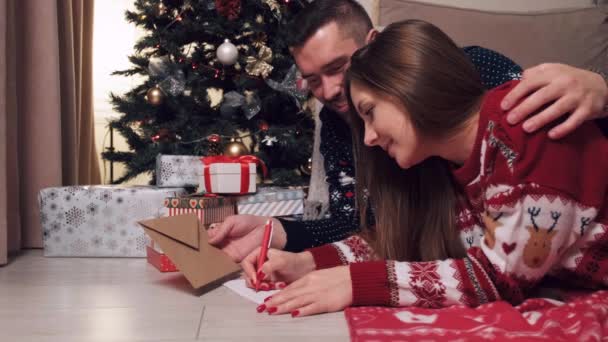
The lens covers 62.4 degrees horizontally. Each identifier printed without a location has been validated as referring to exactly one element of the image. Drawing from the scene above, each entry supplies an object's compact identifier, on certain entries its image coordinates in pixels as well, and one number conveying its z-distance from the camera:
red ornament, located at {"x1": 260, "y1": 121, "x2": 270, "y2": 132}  1.92
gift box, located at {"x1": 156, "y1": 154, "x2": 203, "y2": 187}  1.52
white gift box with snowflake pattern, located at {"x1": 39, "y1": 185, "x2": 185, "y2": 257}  1.41
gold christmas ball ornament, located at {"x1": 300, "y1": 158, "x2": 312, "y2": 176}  1.99
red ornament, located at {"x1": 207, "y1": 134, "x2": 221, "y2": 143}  1.82
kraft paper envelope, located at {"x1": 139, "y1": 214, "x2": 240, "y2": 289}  0.93
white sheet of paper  0.91
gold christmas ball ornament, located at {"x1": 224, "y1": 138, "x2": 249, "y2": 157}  1.83
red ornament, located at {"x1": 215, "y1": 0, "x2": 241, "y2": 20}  1.86
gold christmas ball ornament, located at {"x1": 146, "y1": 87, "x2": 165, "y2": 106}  1.86
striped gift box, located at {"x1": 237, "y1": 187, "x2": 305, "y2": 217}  1.45
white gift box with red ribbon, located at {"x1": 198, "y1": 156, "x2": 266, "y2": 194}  1.39
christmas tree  1.88
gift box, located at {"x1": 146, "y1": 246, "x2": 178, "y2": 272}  1.19
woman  0.72
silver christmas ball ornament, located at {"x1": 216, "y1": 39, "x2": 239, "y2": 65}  1.82
